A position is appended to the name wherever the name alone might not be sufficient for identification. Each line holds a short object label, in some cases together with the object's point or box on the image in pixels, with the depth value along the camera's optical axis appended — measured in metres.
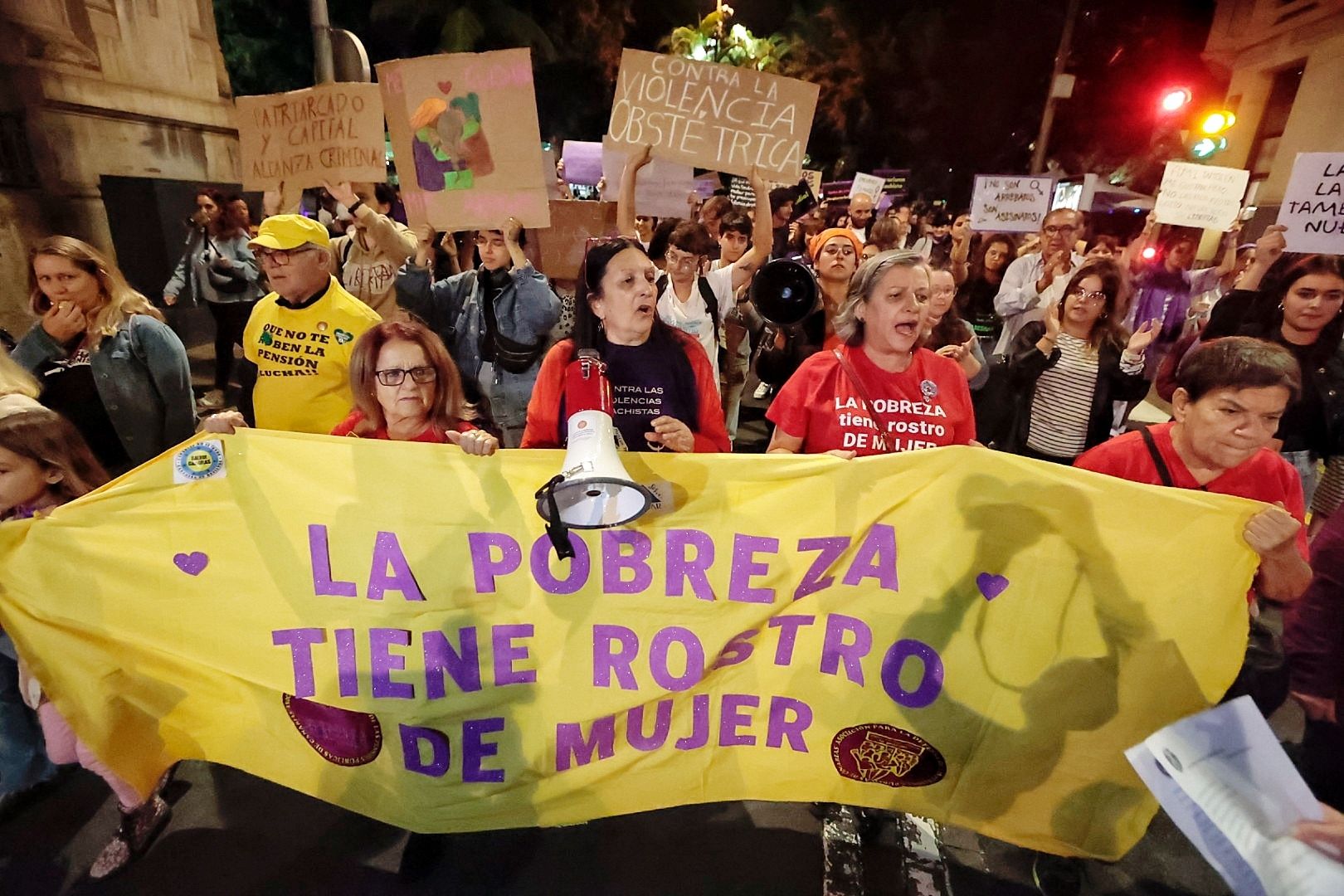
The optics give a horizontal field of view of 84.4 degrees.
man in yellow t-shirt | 3.18
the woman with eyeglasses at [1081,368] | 3.56
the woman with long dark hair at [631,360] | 2.53
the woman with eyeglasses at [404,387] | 2.46
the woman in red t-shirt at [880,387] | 2.52
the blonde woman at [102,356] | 3.08
